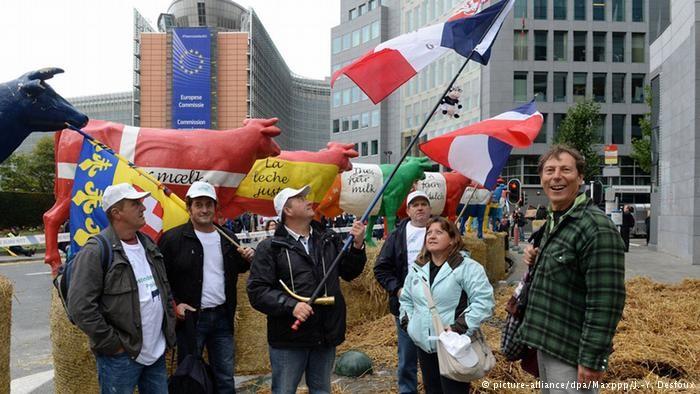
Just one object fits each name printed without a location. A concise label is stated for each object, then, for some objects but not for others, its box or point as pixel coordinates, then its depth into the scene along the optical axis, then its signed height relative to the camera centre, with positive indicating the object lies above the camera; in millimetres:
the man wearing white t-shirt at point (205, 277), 3807 -604
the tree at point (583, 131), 27302 +3327
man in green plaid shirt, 2619 -456
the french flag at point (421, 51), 5062 +1350
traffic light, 19542 +175
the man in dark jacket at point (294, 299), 3473 -658
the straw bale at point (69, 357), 4285 -1316
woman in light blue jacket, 3367 -640
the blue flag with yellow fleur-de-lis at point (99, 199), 4504 -53
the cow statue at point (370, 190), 9906 +90
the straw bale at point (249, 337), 5684 -1517
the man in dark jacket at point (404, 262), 4402 -588
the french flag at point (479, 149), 6383 +553
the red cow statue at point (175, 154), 5438 +421
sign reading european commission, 71875 +15459
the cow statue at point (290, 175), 7723 +284
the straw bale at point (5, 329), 3592 -925
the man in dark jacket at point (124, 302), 2951 -615
